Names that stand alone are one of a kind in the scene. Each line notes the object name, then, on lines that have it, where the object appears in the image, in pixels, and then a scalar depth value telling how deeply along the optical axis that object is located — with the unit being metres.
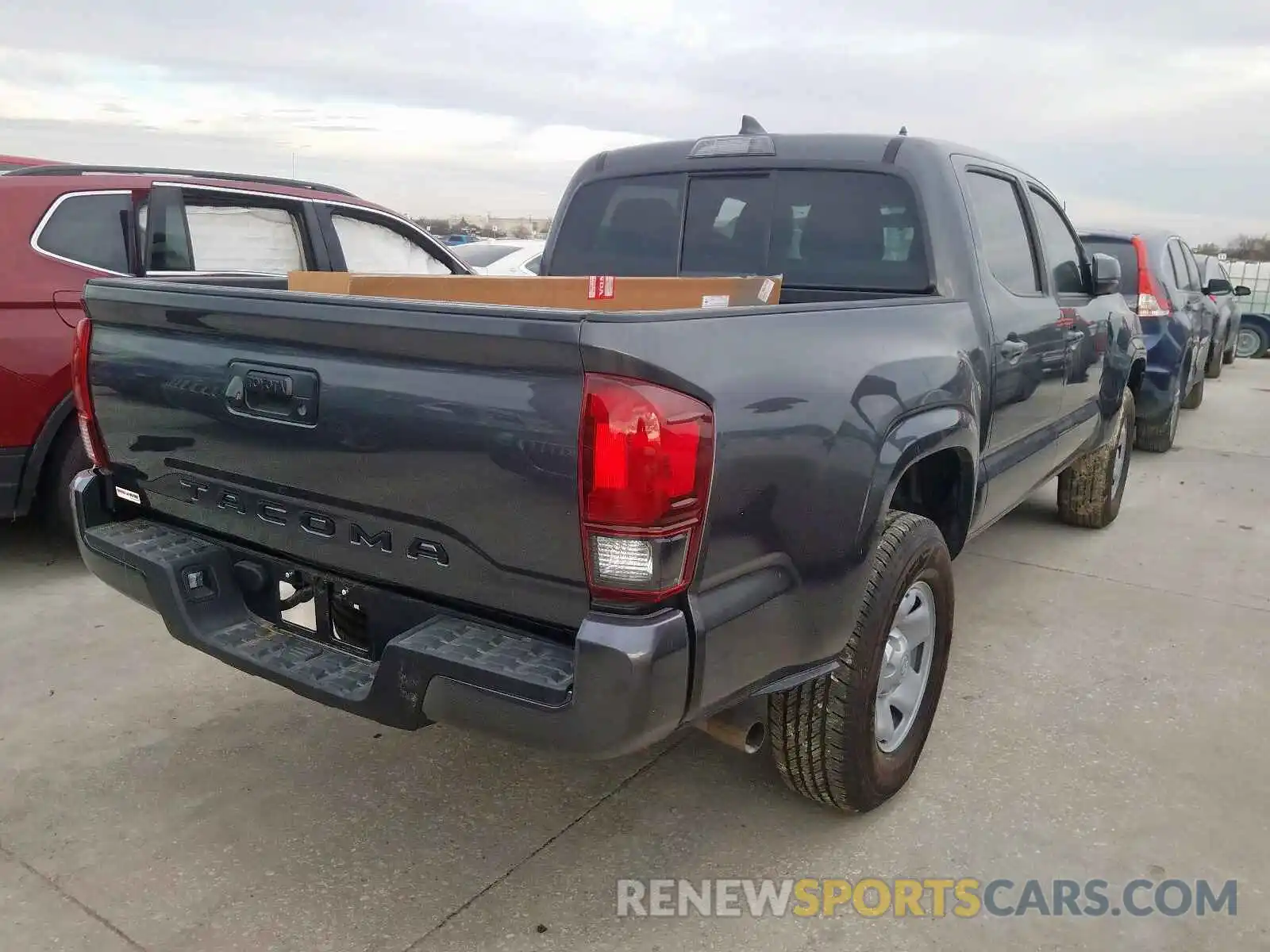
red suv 4.34
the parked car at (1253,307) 15.99
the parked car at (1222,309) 9.29
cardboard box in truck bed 3.03
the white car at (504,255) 9.54
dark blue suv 7.31
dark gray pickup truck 1.92
